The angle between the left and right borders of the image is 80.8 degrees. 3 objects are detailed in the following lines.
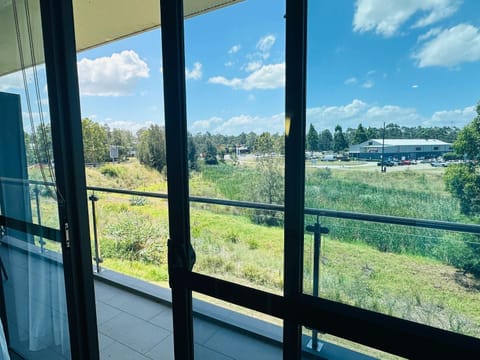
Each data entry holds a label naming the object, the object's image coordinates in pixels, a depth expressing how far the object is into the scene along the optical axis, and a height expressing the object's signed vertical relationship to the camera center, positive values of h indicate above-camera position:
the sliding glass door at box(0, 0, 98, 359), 1.38 -0.24
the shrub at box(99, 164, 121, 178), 4.55 -0.30
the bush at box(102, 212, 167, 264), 3.87 -1.26
